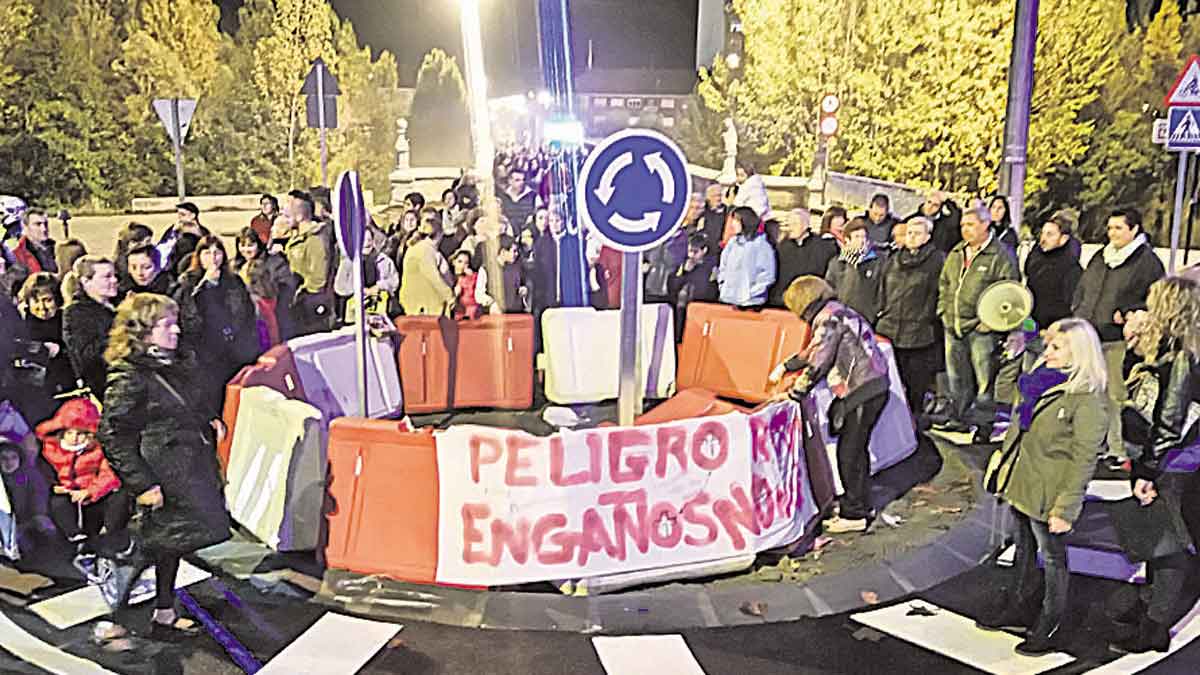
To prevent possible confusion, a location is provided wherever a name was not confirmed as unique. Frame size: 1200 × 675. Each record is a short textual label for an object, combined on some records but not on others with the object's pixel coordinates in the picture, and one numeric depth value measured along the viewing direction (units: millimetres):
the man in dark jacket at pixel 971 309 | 8508
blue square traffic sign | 11641
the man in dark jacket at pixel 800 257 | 10047
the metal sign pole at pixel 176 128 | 12938
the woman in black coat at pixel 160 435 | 4723
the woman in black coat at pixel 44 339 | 6828
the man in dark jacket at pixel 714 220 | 11453
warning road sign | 11617
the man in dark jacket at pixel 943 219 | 11359
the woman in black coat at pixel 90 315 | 6363
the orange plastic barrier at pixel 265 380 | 6645
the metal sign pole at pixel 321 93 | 12531
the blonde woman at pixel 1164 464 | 5117
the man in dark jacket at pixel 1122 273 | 8430
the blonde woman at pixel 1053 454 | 4797
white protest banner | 5418
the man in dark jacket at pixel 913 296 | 8672
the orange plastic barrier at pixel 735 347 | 9164
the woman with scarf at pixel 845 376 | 6215
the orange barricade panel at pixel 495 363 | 9273
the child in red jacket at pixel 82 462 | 5500
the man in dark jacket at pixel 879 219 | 10367
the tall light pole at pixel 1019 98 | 11109
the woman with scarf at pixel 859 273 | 8930
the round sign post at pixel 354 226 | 6273
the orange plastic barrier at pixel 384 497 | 5469
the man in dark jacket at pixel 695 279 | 10781
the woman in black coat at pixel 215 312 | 7469
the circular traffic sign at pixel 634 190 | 5781
